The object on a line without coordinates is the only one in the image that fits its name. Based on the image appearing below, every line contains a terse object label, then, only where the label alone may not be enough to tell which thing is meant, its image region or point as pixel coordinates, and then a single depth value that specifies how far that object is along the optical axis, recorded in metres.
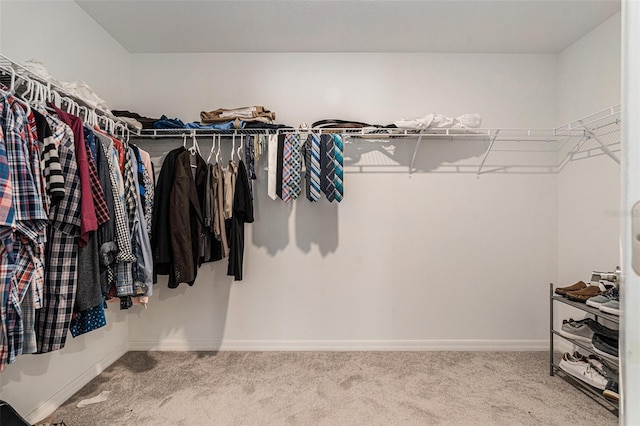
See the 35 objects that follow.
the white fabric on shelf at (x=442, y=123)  2.25
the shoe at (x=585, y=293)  1.92
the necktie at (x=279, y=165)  2.28
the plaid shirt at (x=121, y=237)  1.62
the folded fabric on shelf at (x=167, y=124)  2.31
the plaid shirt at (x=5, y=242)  1.05
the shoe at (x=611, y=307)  1.68
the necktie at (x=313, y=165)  2.26
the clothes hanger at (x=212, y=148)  2.40
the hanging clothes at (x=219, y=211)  2.19
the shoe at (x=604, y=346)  1.68
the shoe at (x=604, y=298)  1.77
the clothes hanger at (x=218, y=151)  2.35
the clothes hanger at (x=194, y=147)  2.29
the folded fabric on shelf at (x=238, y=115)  2.33
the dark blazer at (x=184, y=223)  2.00
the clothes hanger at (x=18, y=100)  1.22
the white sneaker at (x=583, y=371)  1.80
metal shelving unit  1.72
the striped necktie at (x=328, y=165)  2.25
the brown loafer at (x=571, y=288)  2.05
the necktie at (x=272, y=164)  2.28
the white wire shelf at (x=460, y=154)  2.56
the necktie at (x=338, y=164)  2.26
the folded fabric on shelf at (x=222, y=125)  2.28
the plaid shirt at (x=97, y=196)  1.48
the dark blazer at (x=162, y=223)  2.01
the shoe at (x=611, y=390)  1.64
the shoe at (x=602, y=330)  1.79
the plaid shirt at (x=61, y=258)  1.30
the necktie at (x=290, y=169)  2.27
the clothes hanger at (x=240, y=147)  2.38
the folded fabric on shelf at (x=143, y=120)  2.27
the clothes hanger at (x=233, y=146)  2.34
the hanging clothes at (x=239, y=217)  2.25
